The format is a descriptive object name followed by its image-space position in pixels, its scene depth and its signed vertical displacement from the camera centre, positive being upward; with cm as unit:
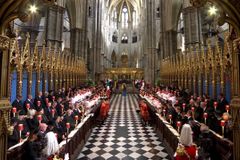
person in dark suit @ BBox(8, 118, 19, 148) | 460 -151
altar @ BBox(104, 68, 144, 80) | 3275 +136
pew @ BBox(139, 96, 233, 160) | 375 -172
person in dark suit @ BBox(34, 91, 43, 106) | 791 -84
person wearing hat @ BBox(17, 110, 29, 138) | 544 -139
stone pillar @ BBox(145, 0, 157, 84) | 2550 +556
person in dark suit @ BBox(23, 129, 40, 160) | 393 -152
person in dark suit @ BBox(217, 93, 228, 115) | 658 -94
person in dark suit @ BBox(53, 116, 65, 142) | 544 -150
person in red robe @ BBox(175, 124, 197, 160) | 386 -152
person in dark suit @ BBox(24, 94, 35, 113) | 709 -86
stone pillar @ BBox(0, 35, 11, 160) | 268 -19
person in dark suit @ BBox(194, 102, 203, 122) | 660 -127
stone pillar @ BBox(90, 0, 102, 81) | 2997 +679
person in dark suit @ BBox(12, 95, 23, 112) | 665 -86
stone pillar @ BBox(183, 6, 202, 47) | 1287 +396
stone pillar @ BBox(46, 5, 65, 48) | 1363 +440
